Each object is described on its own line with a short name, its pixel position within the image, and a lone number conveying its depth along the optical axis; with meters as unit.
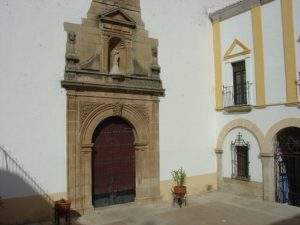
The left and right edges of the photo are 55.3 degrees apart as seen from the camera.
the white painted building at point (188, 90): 7.15
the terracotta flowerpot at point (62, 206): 7.09
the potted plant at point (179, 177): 9.45
